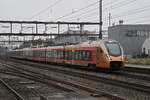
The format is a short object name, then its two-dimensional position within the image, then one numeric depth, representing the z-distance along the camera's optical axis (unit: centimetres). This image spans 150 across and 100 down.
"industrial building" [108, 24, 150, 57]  5594
